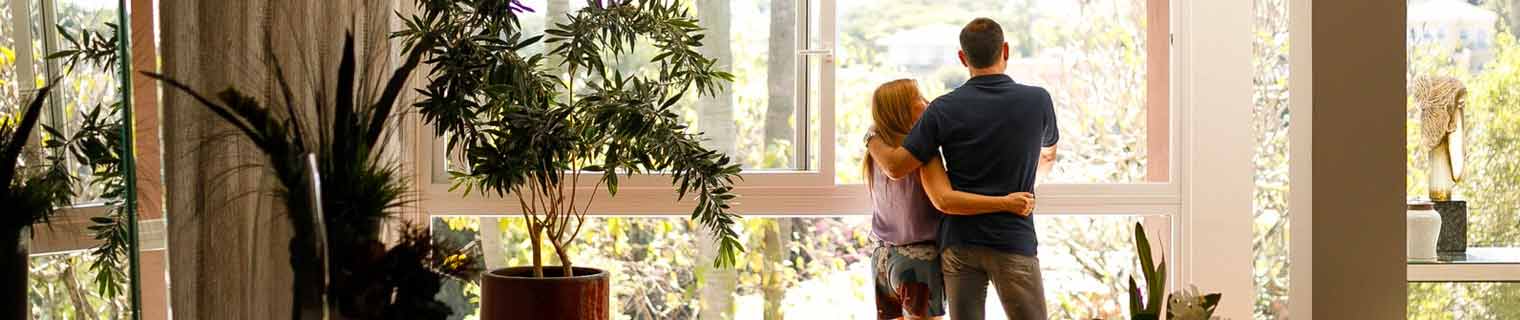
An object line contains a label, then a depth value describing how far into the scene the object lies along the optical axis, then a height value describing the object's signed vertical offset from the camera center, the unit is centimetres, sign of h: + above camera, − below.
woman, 364 -23
